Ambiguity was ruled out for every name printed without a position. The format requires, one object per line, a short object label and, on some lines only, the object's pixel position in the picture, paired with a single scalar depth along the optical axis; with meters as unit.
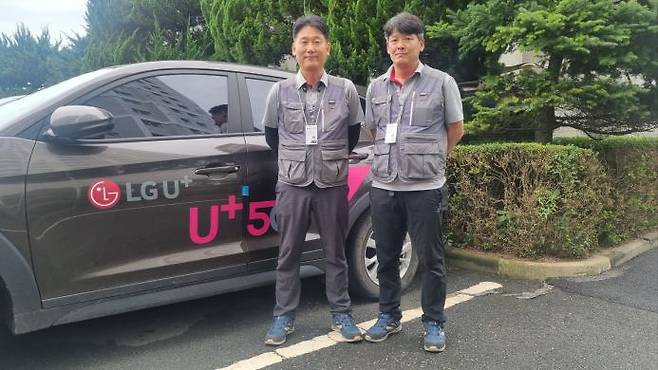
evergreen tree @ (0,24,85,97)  11.12
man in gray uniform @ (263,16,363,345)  3.11
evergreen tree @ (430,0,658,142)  4.53
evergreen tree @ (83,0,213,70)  8.53
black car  2.71
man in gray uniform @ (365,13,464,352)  3.02
